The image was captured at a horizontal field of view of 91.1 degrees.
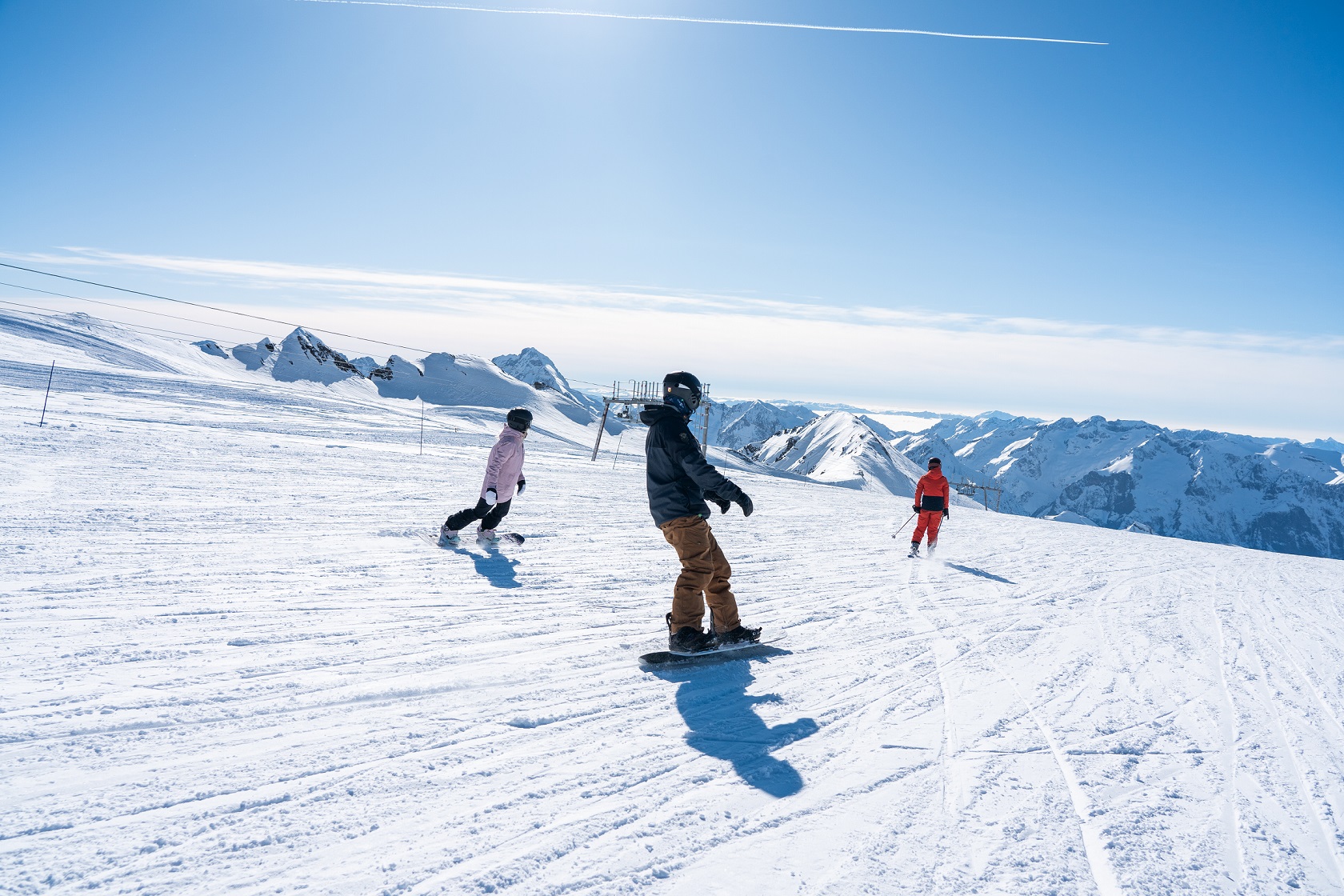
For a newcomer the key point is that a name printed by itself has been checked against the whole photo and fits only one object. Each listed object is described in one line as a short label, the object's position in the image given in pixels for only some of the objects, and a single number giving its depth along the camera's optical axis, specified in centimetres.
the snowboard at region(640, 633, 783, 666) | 487
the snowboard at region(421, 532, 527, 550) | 827
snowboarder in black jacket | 489
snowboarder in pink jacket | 830
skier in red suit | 1098
